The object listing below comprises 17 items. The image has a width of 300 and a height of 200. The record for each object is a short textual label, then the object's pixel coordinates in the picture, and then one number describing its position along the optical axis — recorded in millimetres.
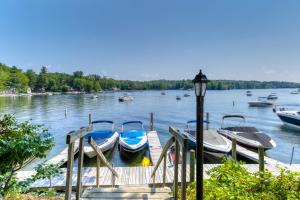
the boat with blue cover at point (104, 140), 8215
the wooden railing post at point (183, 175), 2172
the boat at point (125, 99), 39886
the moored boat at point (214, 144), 7888
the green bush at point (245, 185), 2275
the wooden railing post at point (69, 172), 1931
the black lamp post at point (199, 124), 2263
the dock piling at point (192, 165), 4396
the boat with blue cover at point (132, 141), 8702
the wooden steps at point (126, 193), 2668
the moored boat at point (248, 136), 8776
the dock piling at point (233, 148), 5459
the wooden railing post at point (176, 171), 2463
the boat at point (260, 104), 29734
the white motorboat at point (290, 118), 14820
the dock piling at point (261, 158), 4470
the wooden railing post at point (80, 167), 2292
